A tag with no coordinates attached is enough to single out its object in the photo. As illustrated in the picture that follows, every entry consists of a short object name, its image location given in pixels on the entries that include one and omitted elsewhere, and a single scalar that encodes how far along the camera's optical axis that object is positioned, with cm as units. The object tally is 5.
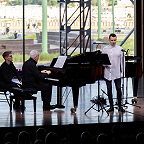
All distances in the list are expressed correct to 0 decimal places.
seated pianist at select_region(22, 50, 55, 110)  1356
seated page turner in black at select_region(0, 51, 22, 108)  1421
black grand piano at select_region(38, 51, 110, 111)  1313
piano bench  1346
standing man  1337
